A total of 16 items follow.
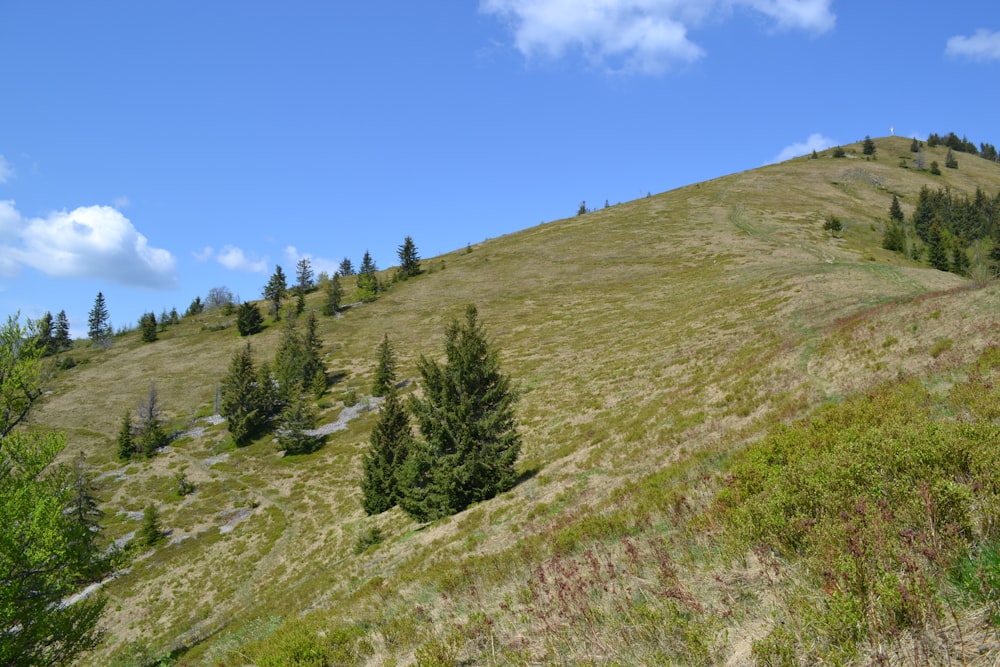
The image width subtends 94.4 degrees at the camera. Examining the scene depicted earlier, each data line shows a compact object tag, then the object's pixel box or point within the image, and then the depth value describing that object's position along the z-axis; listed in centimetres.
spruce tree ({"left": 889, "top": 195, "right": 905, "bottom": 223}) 10165
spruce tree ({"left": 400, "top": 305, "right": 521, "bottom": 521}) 2152
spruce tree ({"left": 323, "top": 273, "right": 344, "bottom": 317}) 10400
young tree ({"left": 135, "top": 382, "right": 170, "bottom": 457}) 5862
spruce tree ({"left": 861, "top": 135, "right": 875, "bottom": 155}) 17488
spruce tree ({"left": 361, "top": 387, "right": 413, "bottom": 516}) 3133
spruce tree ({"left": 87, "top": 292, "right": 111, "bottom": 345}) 12888
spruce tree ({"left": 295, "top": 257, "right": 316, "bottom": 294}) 13400
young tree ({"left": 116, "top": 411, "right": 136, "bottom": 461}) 5778
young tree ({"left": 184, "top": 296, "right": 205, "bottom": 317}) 13694
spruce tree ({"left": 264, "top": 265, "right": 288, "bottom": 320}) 11250
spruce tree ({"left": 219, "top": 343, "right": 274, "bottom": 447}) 5947
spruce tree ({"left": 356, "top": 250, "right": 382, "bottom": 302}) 11081
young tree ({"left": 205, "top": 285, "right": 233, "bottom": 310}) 14300
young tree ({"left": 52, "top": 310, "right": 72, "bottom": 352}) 11844
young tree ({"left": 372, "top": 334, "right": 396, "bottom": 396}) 6131
